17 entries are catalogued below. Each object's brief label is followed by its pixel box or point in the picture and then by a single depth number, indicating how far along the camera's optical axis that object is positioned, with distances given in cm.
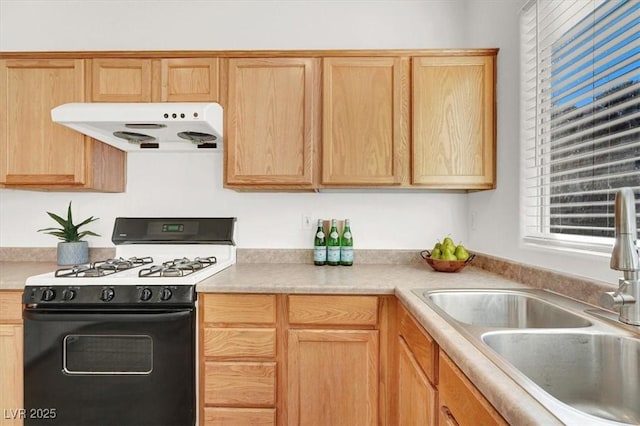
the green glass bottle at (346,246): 220
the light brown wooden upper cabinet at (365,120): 197
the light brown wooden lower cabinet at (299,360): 162
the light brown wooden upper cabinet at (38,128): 203
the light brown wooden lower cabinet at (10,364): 168
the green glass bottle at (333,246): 220
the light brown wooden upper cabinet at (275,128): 198
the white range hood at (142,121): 177
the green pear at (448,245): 200
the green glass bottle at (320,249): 221
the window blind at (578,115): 117
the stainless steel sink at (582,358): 92
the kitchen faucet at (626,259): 95
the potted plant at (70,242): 220
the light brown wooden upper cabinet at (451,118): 196
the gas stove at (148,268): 160
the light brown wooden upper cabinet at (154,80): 201
